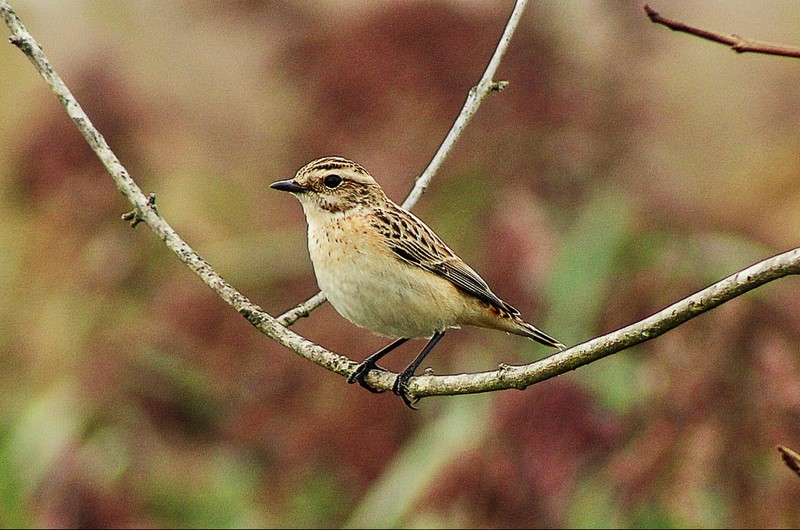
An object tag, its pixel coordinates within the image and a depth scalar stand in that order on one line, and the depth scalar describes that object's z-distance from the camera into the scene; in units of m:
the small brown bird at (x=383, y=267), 6.97
